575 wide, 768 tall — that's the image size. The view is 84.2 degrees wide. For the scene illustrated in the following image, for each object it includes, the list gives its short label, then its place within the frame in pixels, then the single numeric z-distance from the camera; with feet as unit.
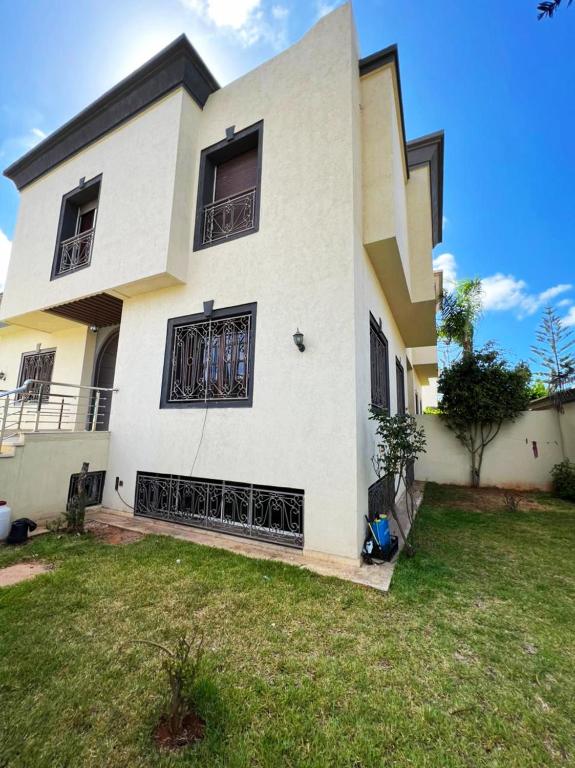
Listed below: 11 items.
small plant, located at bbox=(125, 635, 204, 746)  5.65
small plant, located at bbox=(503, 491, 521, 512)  23.39
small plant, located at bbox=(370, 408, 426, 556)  13.83
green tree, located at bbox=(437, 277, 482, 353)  49.01
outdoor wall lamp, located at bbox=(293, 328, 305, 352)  15.38
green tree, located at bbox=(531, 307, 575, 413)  31.48
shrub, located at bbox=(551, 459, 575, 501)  26.88
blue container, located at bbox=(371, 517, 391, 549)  14.03
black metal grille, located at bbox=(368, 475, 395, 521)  16.08
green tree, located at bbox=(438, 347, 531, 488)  31.73
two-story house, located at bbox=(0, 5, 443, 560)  15.30
